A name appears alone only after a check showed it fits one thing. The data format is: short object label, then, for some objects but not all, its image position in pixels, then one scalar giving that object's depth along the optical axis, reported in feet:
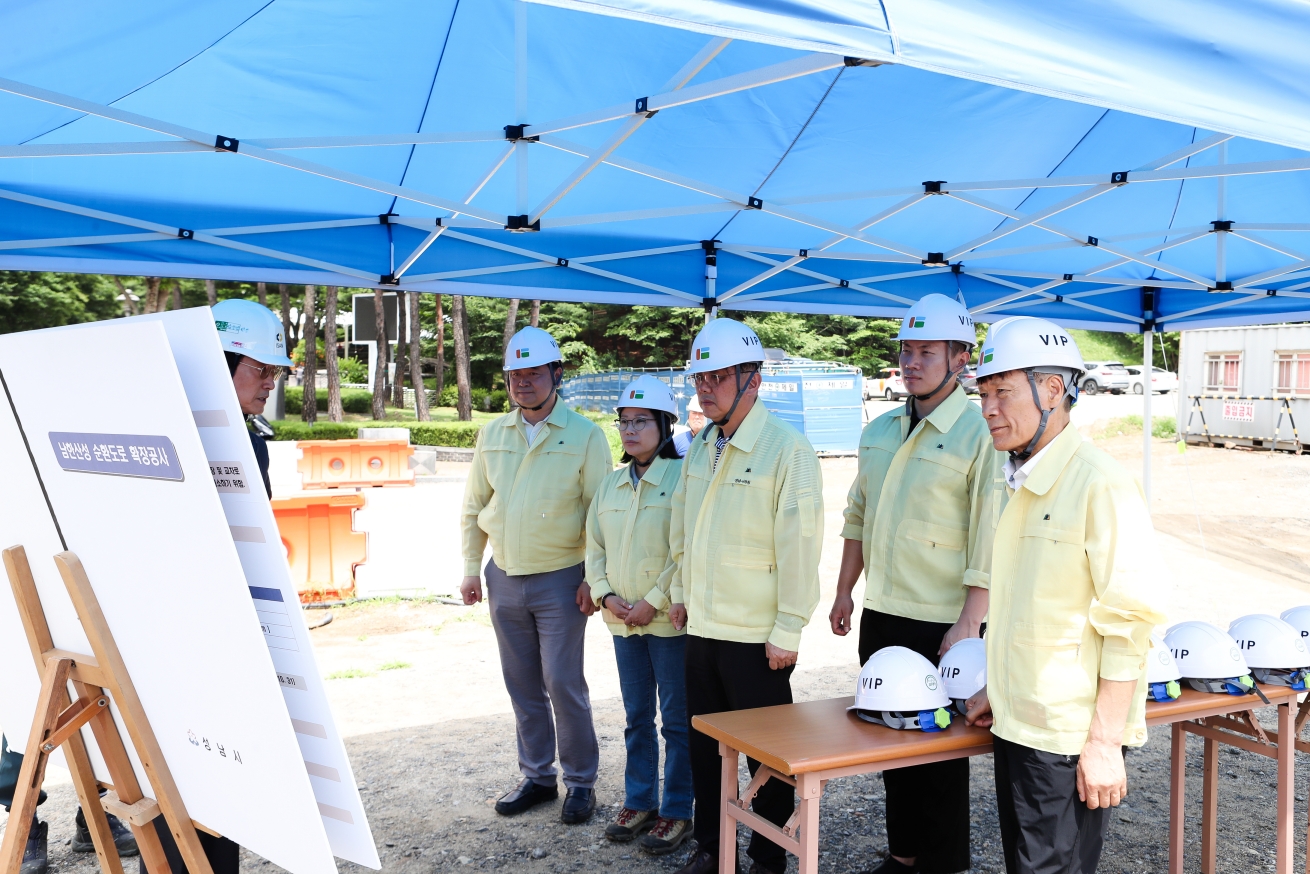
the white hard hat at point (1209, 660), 10.82
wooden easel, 6.39
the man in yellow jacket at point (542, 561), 13.82
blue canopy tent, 5.44
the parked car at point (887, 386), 108.47
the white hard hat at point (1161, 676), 10.50
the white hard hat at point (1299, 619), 11.93
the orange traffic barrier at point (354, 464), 53.01
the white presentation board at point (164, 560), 5.59
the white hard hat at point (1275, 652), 11.25
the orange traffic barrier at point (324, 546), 28.22
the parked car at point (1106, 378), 108.06
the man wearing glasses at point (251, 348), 8.27
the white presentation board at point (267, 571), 5.50
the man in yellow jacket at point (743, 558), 11.03
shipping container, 64.18
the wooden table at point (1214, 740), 10.46
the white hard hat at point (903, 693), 9.31
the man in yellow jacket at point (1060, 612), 7.89
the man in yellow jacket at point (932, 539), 11.31
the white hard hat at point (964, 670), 9.61
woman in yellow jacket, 12.91
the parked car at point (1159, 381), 103.30
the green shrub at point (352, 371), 155.12
